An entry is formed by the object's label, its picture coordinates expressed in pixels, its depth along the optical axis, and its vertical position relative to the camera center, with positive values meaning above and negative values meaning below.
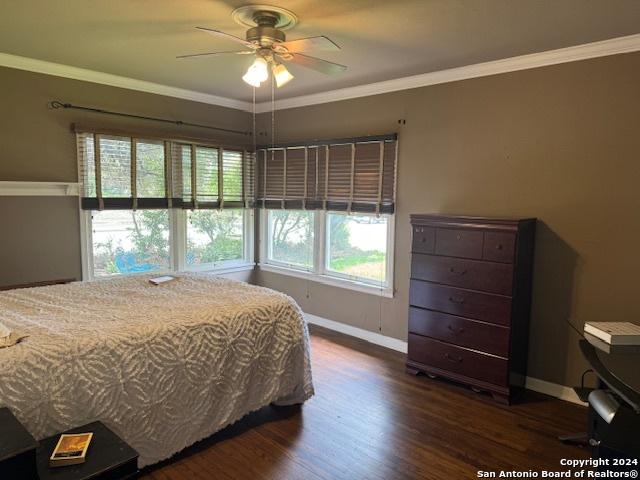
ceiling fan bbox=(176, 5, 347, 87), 2.25 +0.84
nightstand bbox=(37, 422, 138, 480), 1.54 -0.98
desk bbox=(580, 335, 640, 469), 1.69 -0.87
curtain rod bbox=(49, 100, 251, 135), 3.55 +0.74
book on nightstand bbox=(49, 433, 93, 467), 1.58 -0.95
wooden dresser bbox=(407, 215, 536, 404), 2.92 -0.68
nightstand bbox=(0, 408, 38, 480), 1.35 -0.81
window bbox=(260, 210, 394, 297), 4.12 -0.49
